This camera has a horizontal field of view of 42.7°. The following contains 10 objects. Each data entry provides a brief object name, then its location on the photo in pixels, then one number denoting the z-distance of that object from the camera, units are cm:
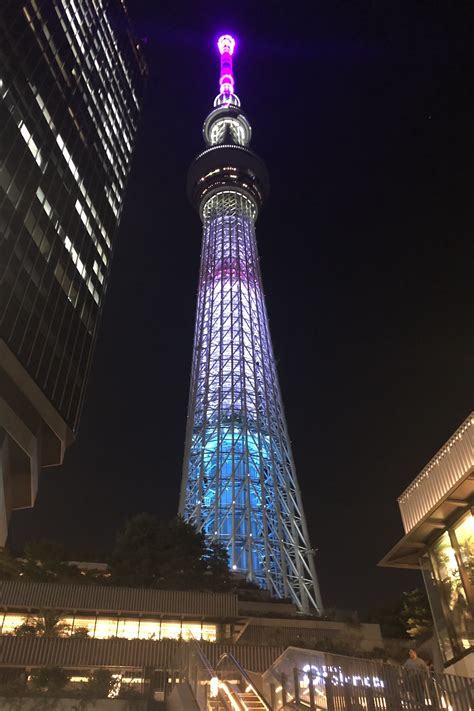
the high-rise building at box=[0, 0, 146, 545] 3725
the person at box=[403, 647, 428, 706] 916
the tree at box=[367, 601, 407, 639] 3859
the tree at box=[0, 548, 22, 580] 3293
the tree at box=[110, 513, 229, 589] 3378
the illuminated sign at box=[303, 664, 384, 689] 998
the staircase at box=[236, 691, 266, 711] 1144
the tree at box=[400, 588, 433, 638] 3547
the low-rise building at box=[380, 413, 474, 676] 1347
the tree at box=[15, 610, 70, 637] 2545
